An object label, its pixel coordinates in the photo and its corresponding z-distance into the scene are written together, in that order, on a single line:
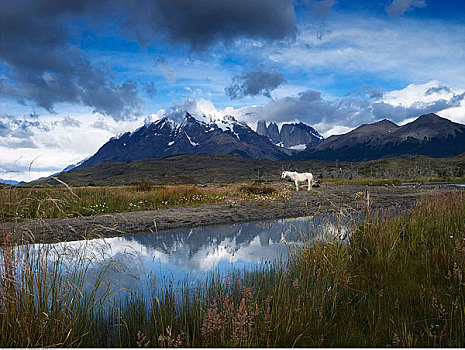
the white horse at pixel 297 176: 34.81
